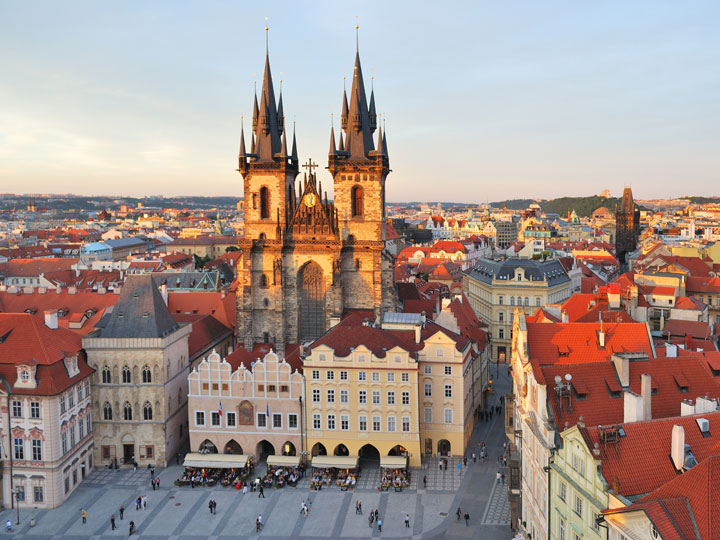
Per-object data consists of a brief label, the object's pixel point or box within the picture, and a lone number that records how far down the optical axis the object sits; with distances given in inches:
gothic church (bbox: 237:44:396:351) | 3280.0
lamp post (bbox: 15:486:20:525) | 2202.9
